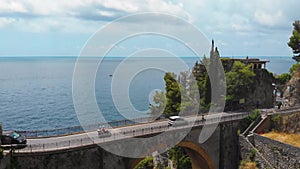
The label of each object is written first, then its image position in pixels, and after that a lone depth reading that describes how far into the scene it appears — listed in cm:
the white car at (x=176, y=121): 3738
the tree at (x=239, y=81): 5156
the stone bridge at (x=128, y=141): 2738
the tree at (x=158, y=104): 6102
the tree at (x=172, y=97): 5416
